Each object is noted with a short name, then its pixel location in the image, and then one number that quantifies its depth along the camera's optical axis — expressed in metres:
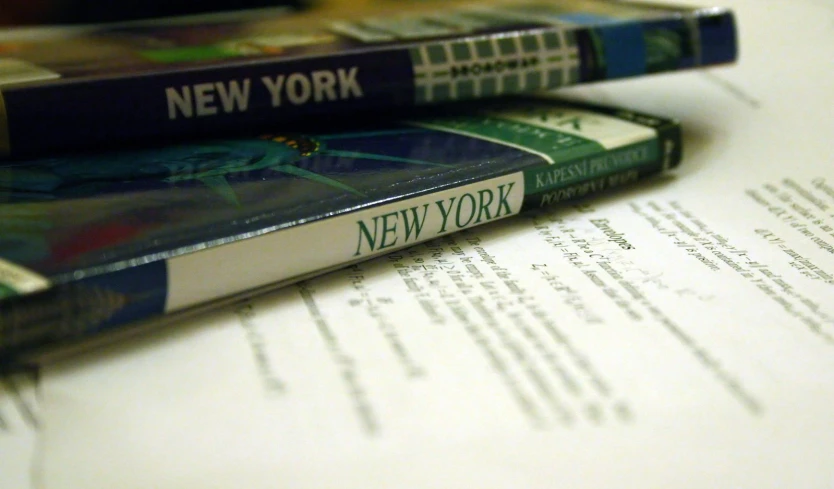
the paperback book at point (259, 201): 0.26
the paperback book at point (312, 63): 0.35
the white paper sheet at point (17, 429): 0.22
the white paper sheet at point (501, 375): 0.22
